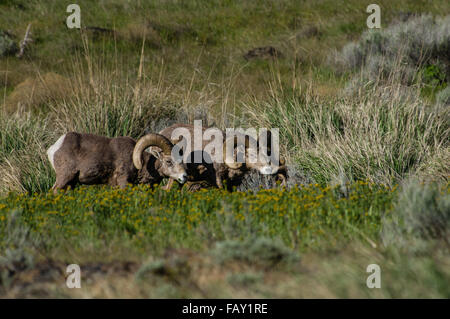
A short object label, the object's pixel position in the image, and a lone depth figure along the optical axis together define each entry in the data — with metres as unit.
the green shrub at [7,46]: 42.59
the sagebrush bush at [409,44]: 35.91
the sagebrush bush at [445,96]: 25.33
